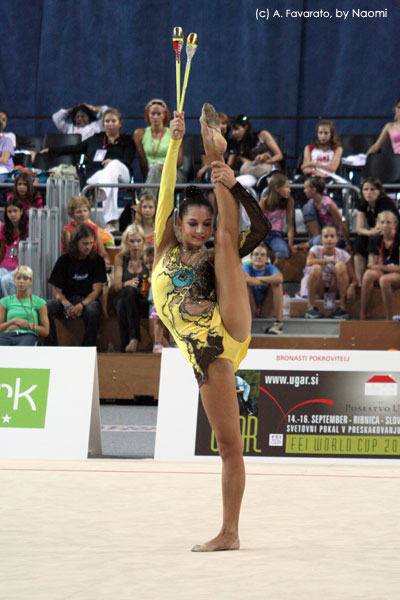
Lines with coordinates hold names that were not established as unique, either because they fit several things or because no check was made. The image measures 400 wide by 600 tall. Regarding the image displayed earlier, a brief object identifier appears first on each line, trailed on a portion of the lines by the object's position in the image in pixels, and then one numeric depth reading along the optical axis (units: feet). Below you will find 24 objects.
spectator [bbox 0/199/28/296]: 54.83
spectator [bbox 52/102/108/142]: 67.73
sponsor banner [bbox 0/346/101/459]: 36.04
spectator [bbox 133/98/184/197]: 59.06
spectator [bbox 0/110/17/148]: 63.21
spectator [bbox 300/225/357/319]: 52.49
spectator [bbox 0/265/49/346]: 48.85
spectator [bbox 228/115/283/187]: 60.44
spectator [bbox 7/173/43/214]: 55.93
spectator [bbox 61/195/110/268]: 53.31
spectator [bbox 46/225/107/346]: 51.55
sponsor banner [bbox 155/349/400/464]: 35.14
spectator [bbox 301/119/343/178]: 60.18
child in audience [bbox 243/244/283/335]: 51.21
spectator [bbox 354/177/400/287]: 53.88
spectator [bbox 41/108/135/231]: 60.44
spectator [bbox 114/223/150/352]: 51.52
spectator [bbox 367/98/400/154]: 61.16
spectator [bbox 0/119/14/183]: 62.69
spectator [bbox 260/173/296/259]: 55.16
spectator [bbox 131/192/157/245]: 54.08
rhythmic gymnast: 20.89
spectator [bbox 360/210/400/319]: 51.90
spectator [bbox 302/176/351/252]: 55.77
